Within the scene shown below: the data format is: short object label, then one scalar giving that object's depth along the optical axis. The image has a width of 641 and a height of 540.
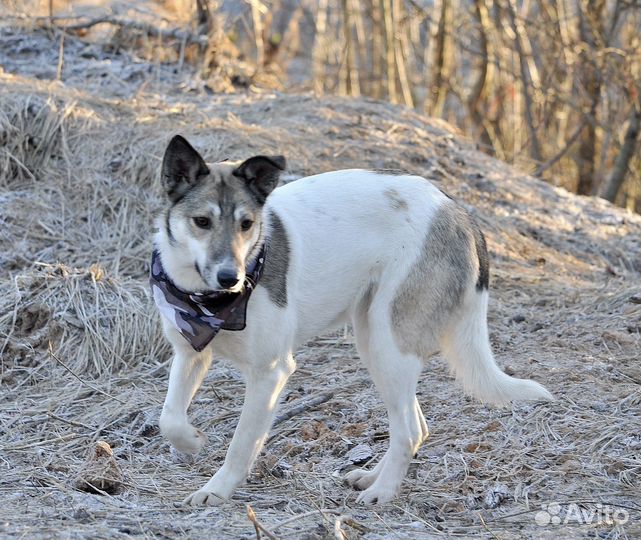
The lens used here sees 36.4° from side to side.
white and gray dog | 4.23
